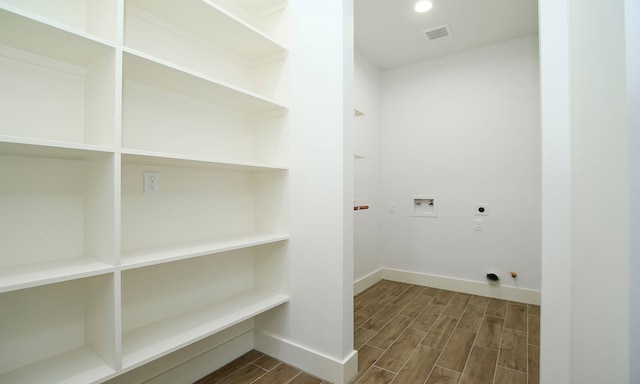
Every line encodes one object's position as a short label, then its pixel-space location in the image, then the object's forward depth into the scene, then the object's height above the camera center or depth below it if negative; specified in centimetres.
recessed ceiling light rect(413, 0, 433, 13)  233 +158
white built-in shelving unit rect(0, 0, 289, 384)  106 +8
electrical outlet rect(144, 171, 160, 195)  144 +6
